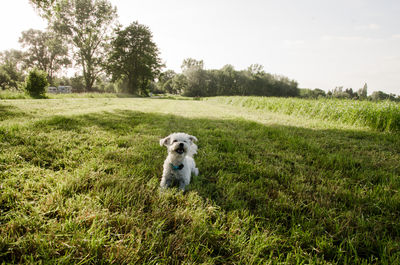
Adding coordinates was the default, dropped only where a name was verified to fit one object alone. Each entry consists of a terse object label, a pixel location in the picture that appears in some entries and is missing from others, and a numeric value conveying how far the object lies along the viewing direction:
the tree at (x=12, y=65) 48.59
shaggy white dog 2.52
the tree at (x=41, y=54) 49.34
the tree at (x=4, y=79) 46.69
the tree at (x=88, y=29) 35.75
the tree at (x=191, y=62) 75.12
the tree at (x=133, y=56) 42.81
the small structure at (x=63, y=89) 41.54
